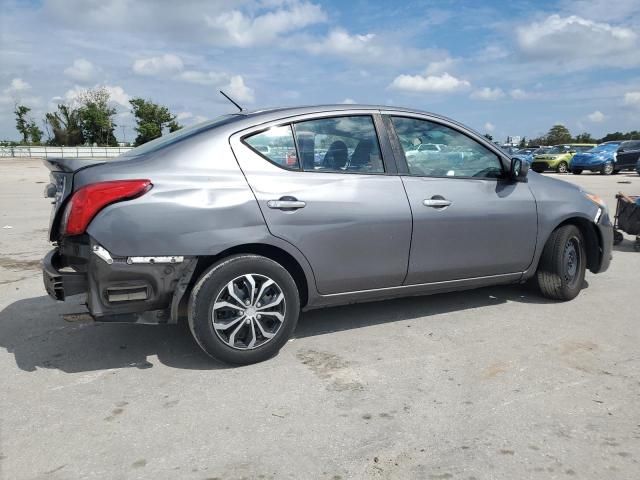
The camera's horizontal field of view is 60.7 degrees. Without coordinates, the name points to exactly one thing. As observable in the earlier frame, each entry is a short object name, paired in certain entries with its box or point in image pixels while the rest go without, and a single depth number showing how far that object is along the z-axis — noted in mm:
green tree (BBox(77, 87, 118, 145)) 77500
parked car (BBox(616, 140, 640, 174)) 26156
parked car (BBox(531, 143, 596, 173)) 28328
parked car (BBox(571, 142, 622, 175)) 25922
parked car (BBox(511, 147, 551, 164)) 29414
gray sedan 3238
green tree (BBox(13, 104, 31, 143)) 76875
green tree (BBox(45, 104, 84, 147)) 76500
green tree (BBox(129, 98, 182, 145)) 79938
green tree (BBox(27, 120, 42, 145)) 78250
